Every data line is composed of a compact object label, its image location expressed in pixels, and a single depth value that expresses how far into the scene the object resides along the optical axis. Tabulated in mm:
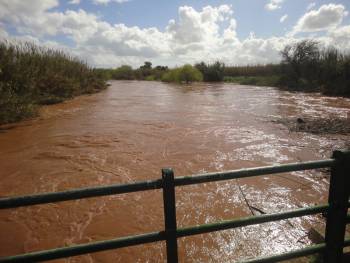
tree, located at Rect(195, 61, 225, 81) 37031
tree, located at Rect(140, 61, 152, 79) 48906
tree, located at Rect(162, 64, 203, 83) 32844
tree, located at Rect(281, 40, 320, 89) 25294
